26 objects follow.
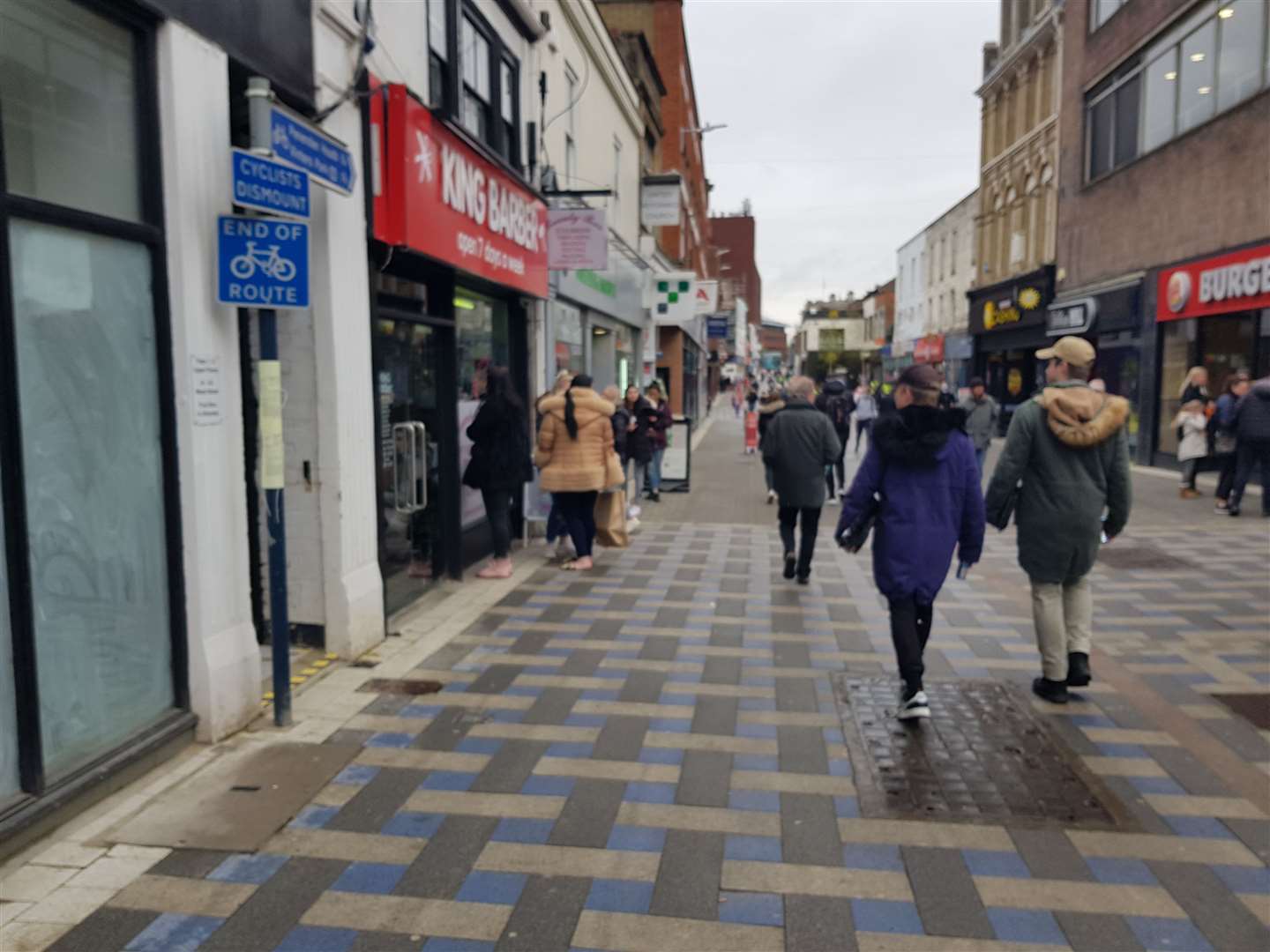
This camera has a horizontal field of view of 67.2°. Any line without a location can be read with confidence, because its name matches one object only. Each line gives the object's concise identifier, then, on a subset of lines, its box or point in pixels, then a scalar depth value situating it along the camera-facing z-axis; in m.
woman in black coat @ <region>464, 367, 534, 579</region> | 8.23
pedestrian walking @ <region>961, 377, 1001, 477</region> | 15.32
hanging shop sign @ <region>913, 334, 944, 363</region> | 41.81
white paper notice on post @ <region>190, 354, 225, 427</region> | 4.45
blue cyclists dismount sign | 4.30
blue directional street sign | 4.52
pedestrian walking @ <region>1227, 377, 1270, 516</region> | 11.47
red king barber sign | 6.38
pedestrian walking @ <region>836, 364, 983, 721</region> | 4.88
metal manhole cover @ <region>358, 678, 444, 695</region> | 5.47
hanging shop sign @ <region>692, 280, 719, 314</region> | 23.59
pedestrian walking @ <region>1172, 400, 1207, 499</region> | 13.41
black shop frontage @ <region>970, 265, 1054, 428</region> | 26.99
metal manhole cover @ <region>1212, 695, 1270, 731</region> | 4.99
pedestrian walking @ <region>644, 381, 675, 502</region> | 13.36
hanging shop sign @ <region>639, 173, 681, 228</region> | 19.00
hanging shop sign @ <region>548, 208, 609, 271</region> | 10.59
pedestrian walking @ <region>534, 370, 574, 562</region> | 9.50
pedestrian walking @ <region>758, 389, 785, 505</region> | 11.73
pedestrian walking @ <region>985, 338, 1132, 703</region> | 5.04
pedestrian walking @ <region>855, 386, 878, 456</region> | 18.88
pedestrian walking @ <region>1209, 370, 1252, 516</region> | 12.45
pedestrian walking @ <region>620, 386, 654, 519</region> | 12.55
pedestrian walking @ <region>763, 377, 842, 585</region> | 8.30
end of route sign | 4.48
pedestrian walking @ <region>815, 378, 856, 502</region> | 14.56
